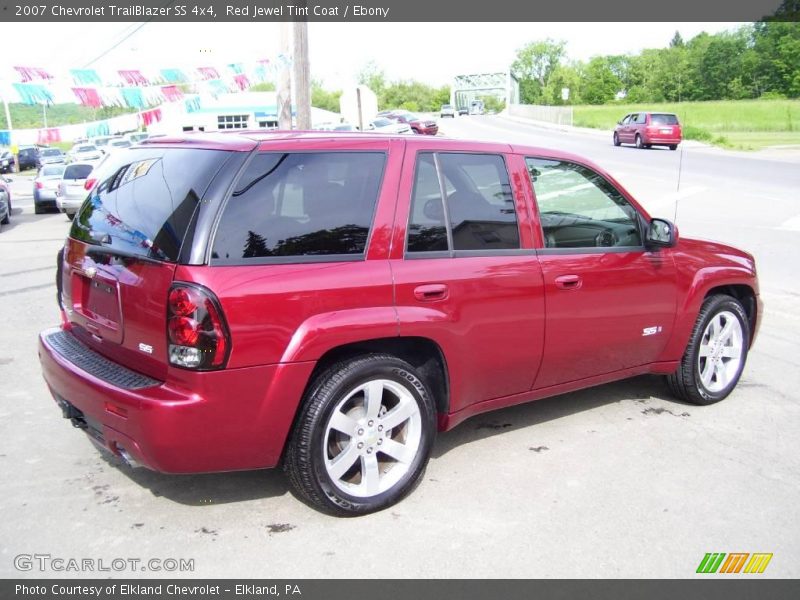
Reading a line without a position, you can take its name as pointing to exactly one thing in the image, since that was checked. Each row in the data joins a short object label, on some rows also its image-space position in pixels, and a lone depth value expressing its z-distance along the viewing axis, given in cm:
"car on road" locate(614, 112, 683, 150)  3572
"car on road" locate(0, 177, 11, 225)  1750
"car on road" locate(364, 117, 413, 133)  3532
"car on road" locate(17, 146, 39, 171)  5197
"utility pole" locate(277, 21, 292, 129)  1313
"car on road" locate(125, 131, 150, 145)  3459
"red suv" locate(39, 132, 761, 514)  329
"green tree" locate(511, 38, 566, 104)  16162
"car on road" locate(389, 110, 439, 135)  4402
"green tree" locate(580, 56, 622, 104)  12556
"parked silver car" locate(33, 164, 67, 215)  2117
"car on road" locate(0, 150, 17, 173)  4692
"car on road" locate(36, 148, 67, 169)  4219
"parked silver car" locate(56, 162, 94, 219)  1830
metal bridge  16612
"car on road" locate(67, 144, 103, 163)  3553
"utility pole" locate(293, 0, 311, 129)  1279
